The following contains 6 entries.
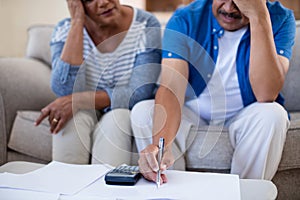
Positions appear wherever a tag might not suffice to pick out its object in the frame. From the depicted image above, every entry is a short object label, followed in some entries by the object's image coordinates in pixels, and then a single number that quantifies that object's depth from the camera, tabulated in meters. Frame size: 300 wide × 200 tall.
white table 0.70
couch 1.06
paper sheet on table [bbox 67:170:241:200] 0.67
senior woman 1.07
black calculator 0.74
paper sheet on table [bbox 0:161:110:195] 0.70
